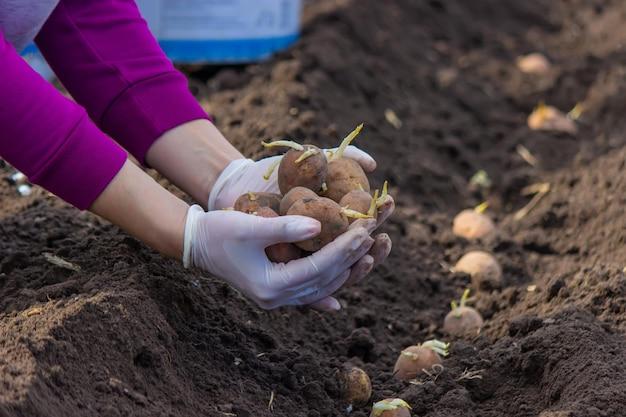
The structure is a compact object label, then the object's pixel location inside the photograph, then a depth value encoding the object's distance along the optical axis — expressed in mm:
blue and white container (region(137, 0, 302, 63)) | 4965
